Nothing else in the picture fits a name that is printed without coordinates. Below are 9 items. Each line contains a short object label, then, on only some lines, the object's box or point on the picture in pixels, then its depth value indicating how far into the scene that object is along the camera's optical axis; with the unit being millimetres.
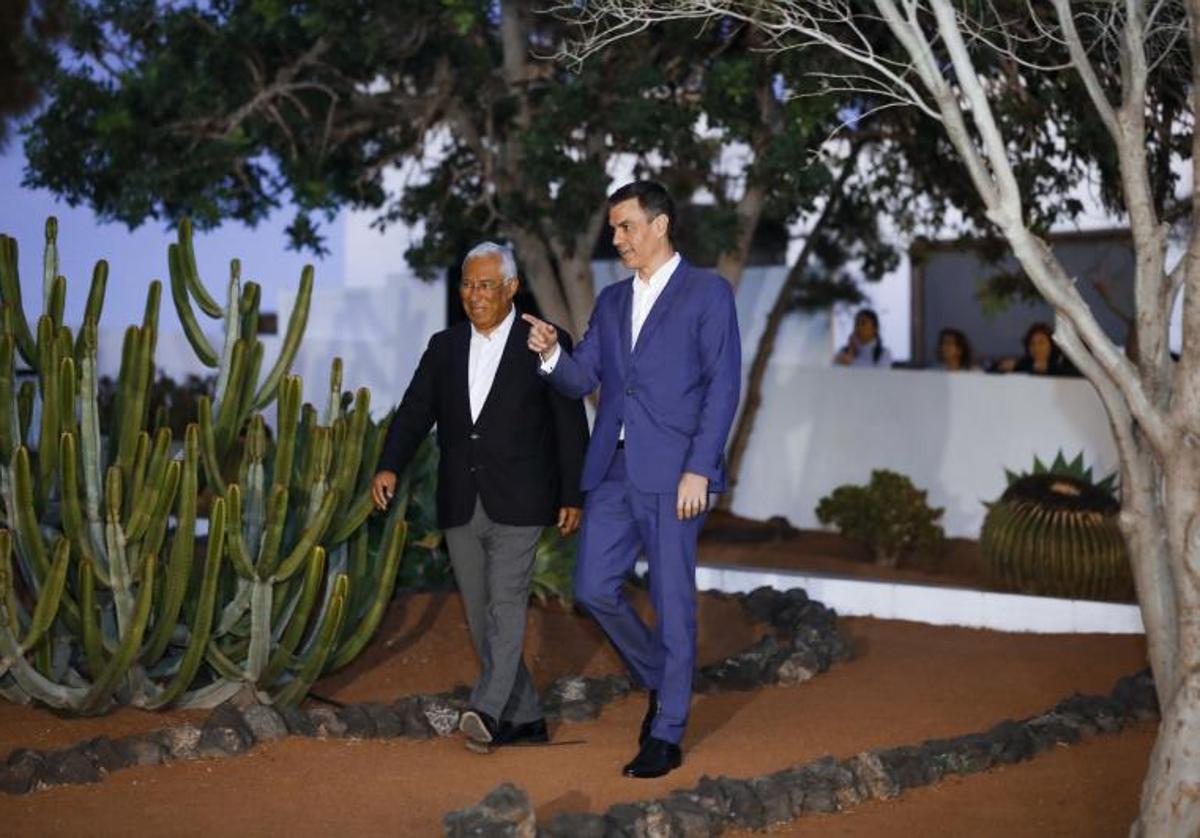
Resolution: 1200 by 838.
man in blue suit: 6477
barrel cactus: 10516
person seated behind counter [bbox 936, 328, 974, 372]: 14617
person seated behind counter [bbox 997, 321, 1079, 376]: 13641
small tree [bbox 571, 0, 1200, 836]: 5211
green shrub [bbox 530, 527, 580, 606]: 8508
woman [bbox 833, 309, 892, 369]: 14977
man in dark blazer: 6746
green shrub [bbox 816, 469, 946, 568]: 12547
